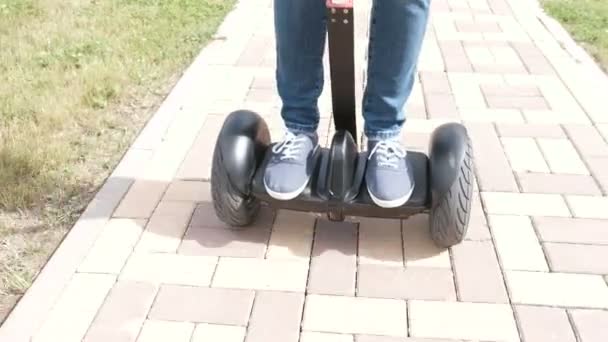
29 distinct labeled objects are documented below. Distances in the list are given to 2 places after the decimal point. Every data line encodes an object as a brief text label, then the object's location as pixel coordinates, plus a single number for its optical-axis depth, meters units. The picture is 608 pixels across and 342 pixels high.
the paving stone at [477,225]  2.31
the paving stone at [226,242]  2.23
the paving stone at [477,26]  4.29
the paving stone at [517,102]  3.26
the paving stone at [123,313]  1.90
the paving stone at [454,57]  3.70
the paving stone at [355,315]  1.92
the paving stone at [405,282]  2.05
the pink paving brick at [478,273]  2.04
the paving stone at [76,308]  1.91
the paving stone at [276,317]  1.90
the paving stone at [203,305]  1.96
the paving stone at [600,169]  2.62
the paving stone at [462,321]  1.90
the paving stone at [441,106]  3.18
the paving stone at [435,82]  3.43
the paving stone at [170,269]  2.11
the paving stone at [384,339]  1.88
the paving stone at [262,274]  2.09
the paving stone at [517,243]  2.18
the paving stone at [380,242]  2.20
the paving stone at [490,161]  2.61
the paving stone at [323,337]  1.89
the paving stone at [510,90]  3.39
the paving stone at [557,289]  2.02
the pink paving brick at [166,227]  2.26
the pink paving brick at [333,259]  2.09
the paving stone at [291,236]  2.23
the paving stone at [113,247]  2.16
